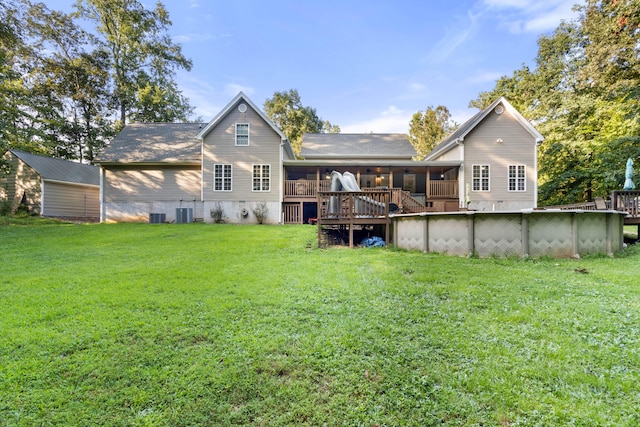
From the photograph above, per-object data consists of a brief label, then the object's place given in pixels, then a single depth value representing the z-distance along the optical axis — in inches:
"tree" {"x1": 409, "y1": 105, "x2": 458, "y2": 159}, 1323.8
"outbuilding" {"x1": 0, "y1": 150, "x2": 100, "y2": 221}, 725.9
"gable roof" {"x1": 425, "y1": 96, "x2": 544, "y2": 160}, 655.8
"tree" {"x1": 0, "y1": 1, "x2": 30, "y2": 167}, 610.1
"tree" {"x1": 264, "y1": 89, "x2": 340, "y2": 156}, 1504.7
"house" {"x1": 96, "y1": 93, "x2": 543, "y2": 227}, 658.8
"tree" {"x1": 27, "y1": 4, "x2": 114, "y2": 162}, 952.9
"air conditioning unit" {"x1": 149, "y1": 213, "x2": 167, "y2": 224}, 658.8
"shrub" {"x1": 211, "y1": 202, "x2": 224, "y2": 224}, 649.6
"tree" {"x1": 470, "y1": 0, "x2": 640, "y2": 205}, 620.4
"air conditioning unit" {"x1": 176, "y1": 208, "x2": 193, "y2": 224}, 649.6
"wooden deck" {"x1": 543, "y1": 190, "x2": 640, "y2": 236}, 367.6
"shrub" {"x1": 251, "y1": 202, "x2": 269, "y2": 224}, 650.4
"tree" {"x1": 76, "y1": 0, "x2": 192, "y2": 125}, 1023.6
